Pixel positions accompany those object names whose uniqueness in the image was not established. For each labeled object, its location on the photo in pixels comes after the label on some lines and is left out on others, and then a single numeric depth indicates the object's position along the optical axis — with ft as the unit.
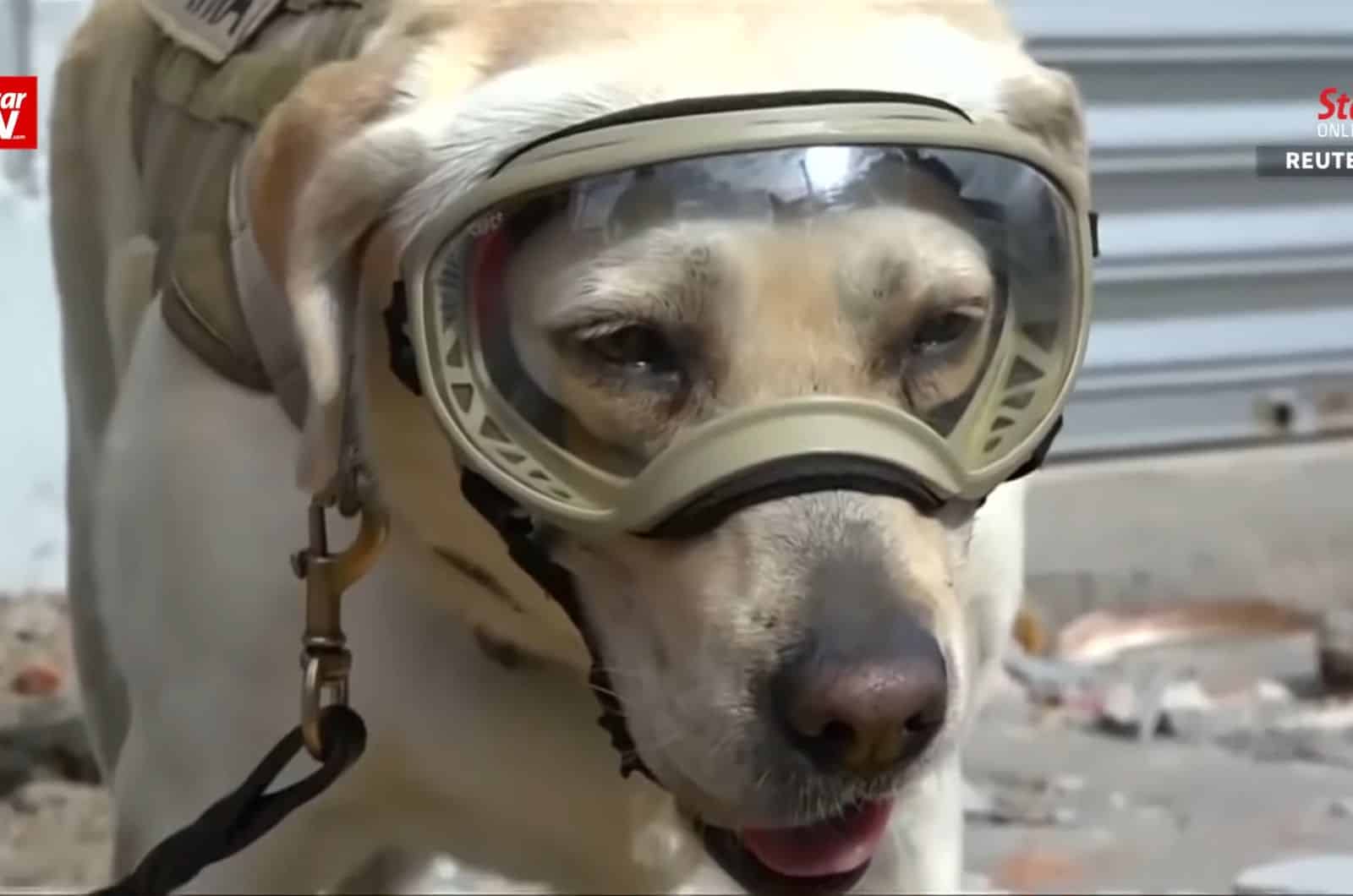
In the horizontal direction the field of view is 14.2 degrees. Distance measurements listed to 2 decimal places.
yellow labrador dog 4.09
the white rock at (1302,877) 5.42
